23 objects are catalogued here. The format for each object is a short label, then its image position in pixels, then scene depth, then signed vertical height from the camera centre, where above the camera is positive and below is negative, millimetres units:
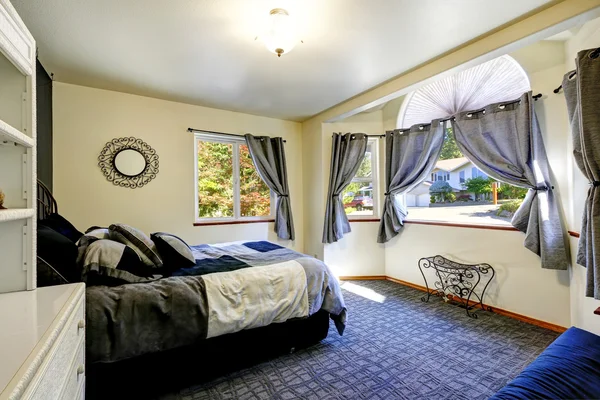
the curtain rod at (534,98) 2641 +1010
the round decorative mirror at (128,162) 3238 +484
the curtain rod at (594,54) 1815 +984
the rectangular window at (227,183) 3932 +273
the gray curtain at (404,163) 3494 +522
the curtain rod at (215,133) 3737 +996
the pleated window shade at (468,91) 2912 +1316
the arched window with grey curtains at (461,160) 2996 +523
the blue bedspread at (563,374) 1062 -745
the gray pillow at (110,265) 1654 -397
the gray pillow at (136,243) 1981 -303
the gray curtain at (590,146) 1765 +359
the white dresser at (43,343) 646 -395
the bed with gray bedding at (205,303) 1575 -685
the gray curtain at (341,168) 4074 +498
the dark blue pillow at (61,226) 1979 -180
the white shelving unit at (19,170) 1152 +141
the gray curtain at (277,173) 4195 +438
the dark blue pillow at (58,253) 1461 -281
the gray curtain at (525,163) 2482 +379
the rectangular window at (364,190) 4277 +173
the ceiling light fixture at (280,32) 1900 +1217
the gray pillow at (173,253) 2162 -413
